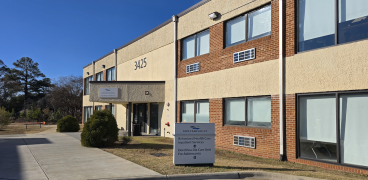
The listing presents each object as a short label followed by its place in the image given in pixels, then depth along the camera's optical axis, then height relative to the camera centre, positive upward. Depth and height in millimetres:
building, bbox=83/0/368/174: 8250 +864
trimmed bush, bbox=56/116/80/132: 21688 -1962
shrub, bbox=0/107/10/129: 25156 -1716
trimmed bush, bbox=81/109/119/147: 12531 -1398
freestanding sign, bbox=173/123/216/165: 8289 -1305
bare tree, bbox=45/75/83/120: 45812 +53
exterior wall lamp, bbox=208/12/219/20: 13281 +3981
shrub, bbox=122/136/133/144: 13733 -1969
